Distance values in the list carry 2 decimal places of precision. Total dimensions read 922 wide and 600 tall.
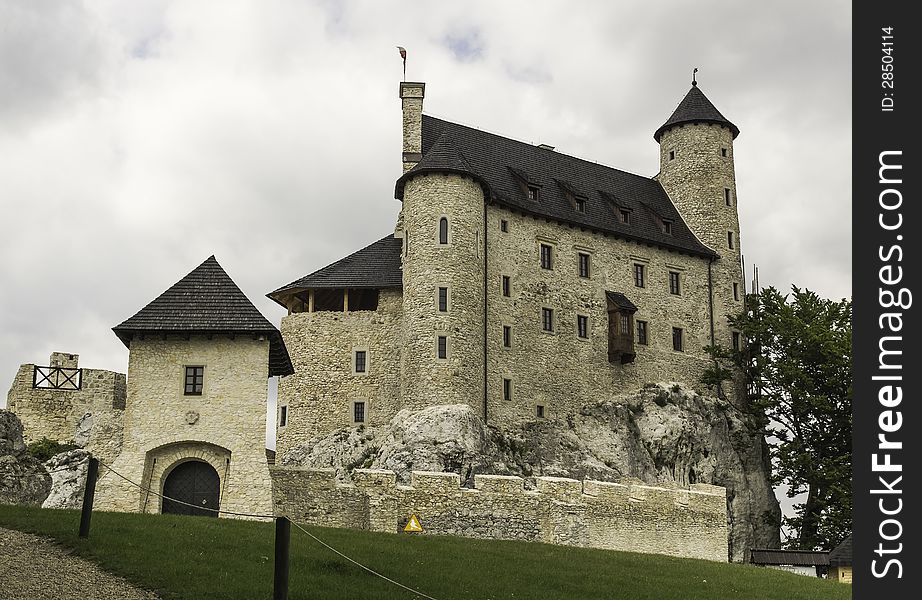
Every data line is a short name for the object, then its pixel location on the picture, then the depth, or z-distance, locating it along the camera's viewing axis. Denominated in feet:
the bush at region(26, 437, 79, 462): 126.52
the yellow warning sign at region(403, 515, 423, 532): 107.86
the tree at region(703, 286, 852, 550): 153.79
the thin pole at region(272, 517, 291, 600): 53.36
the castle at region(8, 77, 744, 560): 99.45
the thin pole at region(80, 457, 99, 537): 69.92
